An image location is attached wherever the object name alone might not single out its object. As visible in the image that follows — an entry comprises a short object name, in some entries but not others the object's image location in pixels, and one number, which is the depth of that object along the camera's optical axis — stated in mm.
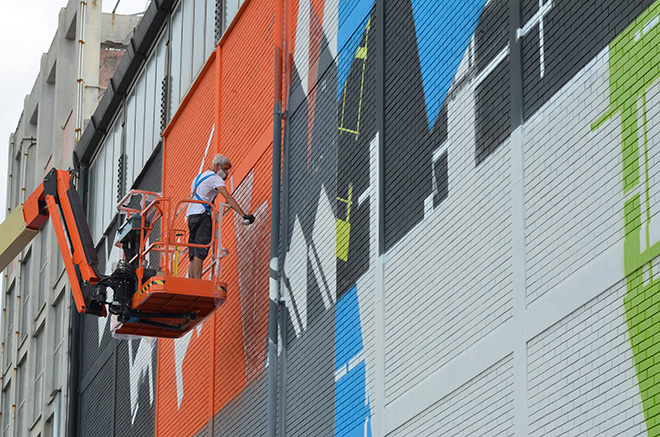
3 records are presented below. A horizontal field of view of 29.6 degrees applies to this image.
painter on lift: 18812
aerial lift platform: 18328
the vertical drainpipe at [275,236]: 17266
